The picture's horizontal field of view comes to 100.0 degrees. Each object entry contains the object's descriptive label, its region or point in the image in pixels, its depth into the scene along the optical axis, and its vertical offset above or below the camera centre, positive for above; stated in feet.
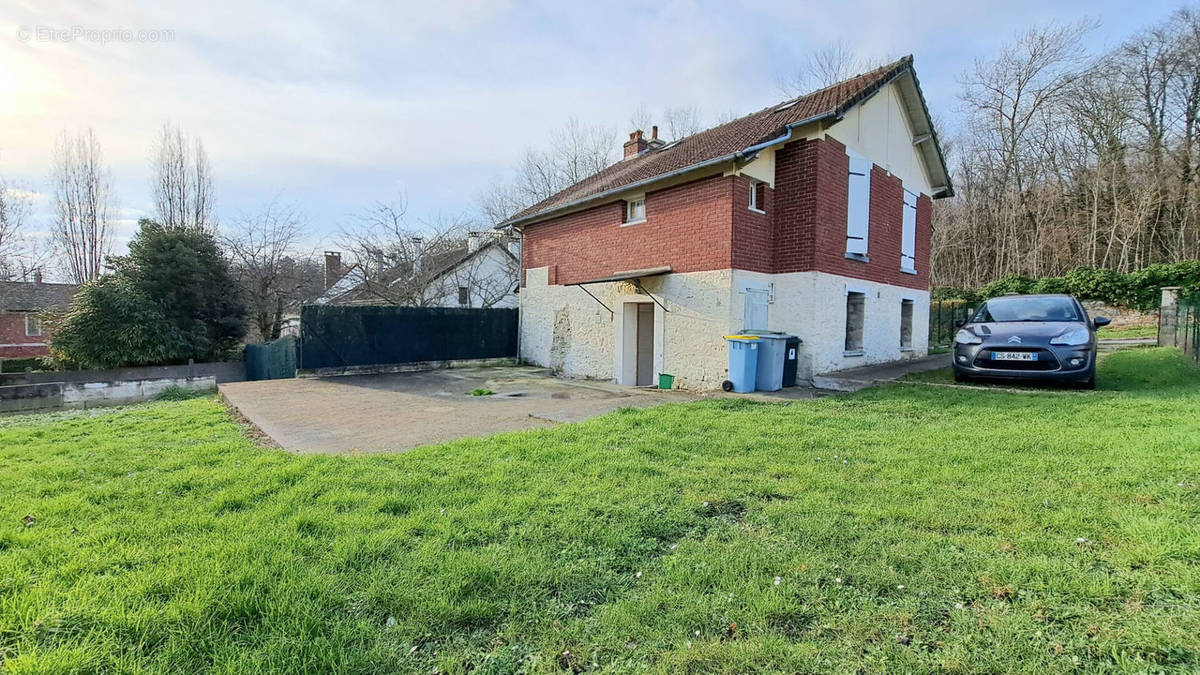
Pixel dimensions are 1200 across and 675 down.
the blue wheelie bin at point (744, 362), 29.32 -2.29
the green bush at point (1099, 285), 59.16 +5.12
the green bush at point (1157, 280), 53.67 +5.41
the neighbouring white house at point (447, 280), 62.69 +5.20
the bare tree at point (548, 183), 80.23 +22.38
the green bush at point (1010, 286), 64.54 +5.27
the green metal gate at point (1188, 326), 31.55 +0.26
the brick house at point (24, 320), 85.20 -1.35
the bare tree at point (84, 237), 82.84 +12.60
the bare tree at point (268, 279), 66.33 +4.98
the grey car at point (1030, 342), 24.13 -0.74
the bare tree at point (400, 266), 61.87 +6.44
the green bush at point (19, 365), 57.10 -6.09
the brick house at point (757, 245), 32.60 +5.74
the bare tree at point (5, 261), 66.95 +7.22
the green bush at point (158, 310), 51.62 +0.49
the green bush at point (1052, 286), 62.18 +5.19
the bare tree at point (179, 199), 74.28 +17.19
